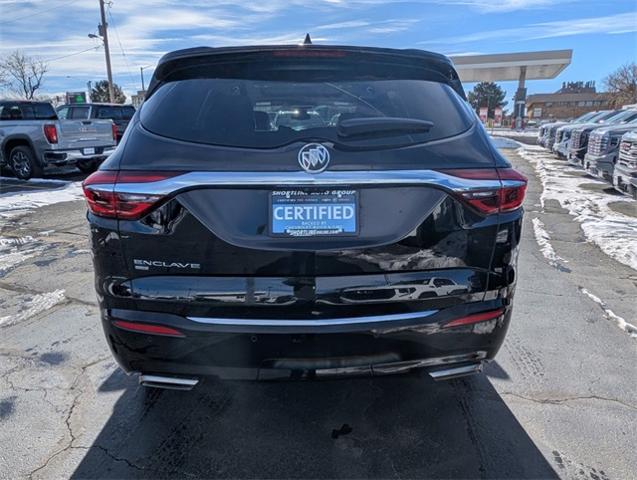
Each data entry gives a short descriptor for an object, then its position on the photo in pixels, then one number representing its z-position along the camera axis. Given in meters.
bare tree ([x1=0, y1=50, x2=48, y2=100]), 47.52
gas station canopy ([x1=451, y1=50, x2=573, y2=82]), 36.94
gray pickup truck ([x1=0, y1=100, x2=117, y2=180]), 11.48
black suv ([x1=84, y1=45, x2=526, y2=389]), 1.88
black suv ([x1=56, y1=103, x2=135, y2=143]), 15.59
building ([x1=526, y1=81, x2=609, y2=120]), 67.77
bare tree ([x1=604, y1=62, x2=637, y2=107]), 46.84
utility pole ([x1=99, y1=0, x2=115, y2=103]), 33.03
